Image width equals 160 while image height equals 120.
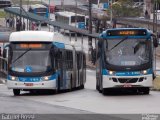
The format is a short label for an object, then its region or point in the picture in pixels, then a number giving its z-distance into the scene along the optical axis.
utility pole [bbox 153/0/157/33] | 80.32
